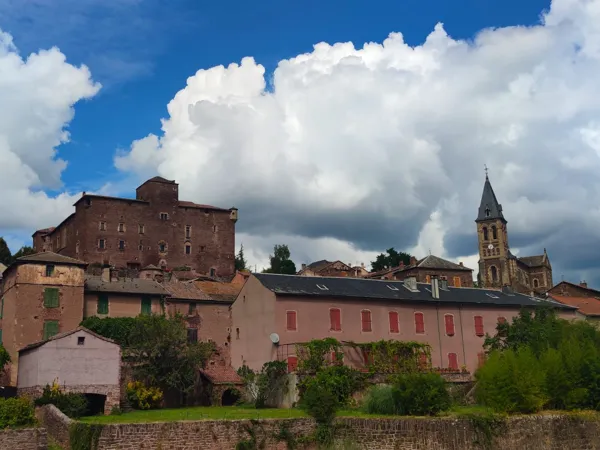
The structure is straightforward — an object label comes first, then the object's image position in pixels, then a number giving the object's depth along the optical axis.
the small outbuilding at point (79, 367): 32.50
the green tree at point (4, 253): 80.53
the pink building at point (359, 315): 38.31
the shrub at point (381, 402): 27.55
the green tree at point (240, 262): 98.46
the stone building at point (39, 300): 43.41
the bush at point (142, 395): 35.25
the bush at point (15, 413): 23.91
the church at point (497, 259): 107.88
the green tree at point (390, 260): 98.94
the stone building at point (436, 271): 81.19
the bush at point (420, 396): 26.53
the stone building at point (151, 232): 74.06
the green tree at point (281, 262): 93.19
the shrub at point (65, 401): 29.89
